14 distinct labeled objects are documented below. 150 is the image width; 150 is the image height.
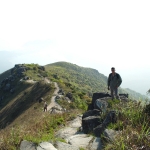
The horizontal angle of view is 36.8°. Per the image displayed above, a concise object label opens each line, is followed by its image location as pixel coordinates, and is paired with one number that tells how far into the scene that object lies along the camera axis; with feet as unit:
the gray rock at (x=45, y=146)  25.20
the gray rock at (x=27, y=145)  24.97
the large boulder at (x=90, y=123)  35.73
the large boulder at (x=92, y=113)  41.13
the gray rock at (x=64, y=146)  27.20
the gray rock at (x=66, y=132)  36.65
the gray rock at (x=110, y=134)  24.16
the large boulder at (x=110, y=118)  30.02
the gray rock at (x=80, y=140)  29.34
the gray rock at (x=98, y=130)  31.14
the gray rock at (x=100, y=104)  41.24
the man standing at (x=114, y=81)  52.06
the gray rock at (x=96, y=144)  26.63
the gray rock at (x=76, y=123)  44.35
